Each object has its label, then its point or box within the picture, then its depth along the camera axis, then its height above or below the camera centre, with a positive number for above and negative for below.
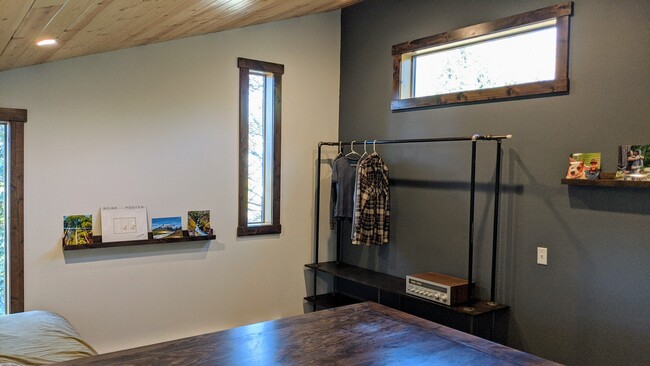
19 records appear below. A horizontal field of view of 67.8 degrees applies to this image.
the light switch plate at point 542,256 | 3.11 -0.52
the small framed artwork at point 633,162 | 2.57 +0.08
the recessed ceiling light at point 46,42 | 2.51 +0.65
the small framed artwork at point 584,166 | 2.80 +0.06
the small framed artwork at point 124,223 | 3.60 -0.42
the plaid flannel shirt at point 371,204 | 3.98 -0.26
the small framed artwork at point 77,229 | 3.46 -0.46
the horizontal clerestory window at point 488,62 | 3.06 +0.83
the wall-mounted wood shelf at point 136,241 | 3.49 -0.57
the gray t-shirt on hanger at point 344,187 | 4.28 -0.14
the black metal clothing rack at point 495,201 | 3.20 -0.18
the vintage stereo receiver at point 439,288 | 3.26 -0.80
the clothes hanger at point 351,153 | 4.42 +0.18
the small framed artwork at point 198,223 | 3.98 -0.45
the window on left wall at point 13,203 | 3.29 -0.26
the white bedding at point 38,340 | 2.50 -0.98
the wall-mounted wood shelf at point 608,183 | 2.53 -0.03
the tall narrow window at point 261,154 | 4.27 +0.15
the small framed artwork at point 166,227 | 3.81 -0.47
